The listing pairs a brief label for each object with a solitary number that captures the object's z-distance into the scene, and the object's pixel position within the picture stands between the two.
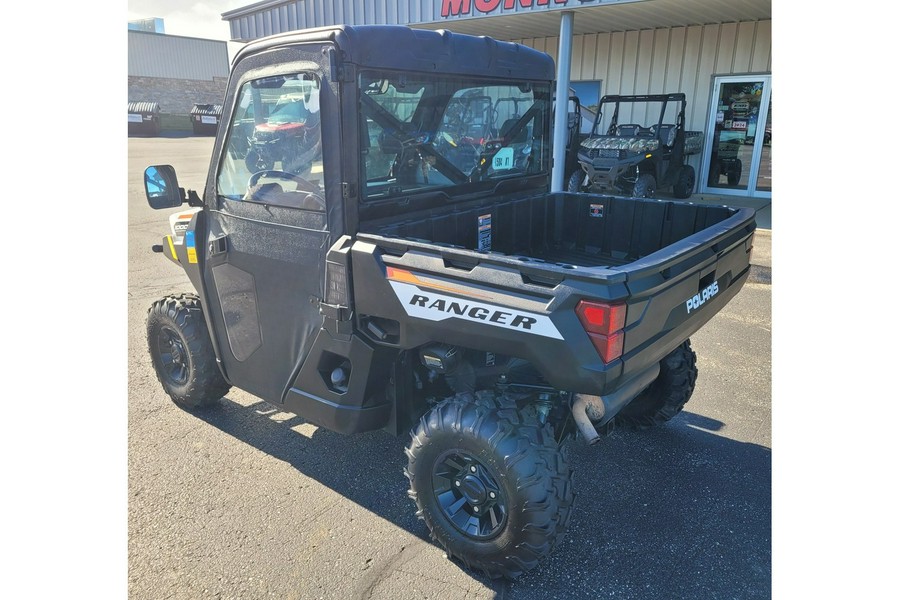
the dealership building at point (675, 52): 10.08
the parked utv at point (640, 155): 10.13
